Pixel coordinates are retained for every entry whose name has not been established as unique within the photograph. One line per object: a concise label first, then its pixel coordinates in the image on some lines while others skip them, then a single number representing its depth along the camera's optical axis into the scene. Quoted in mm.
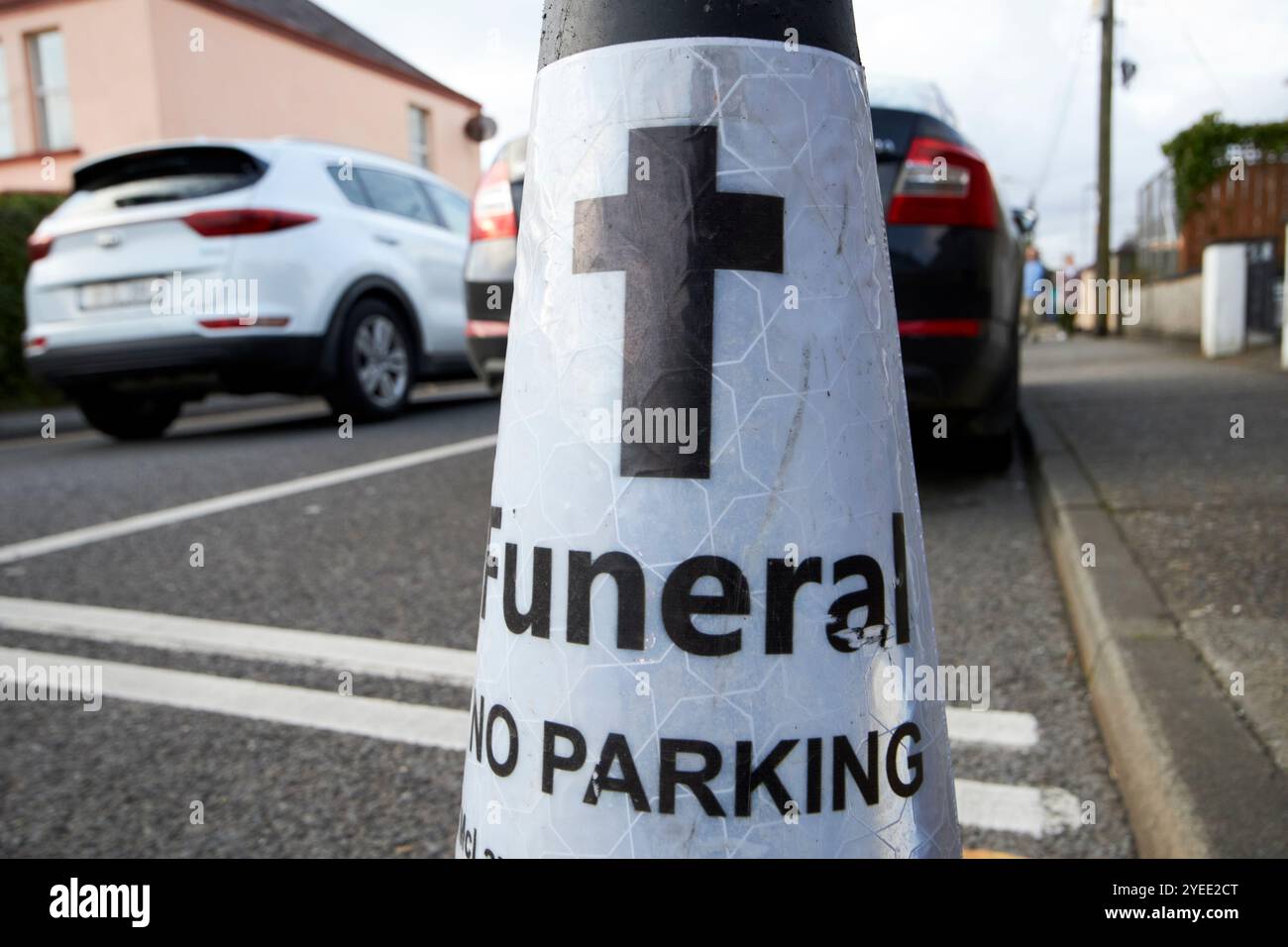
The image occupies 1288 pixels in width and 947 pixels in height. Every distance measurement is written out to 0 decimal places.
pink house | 17938
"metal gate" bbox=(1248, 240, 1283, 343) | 12648
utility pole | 23891
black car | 3867
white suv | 6652
